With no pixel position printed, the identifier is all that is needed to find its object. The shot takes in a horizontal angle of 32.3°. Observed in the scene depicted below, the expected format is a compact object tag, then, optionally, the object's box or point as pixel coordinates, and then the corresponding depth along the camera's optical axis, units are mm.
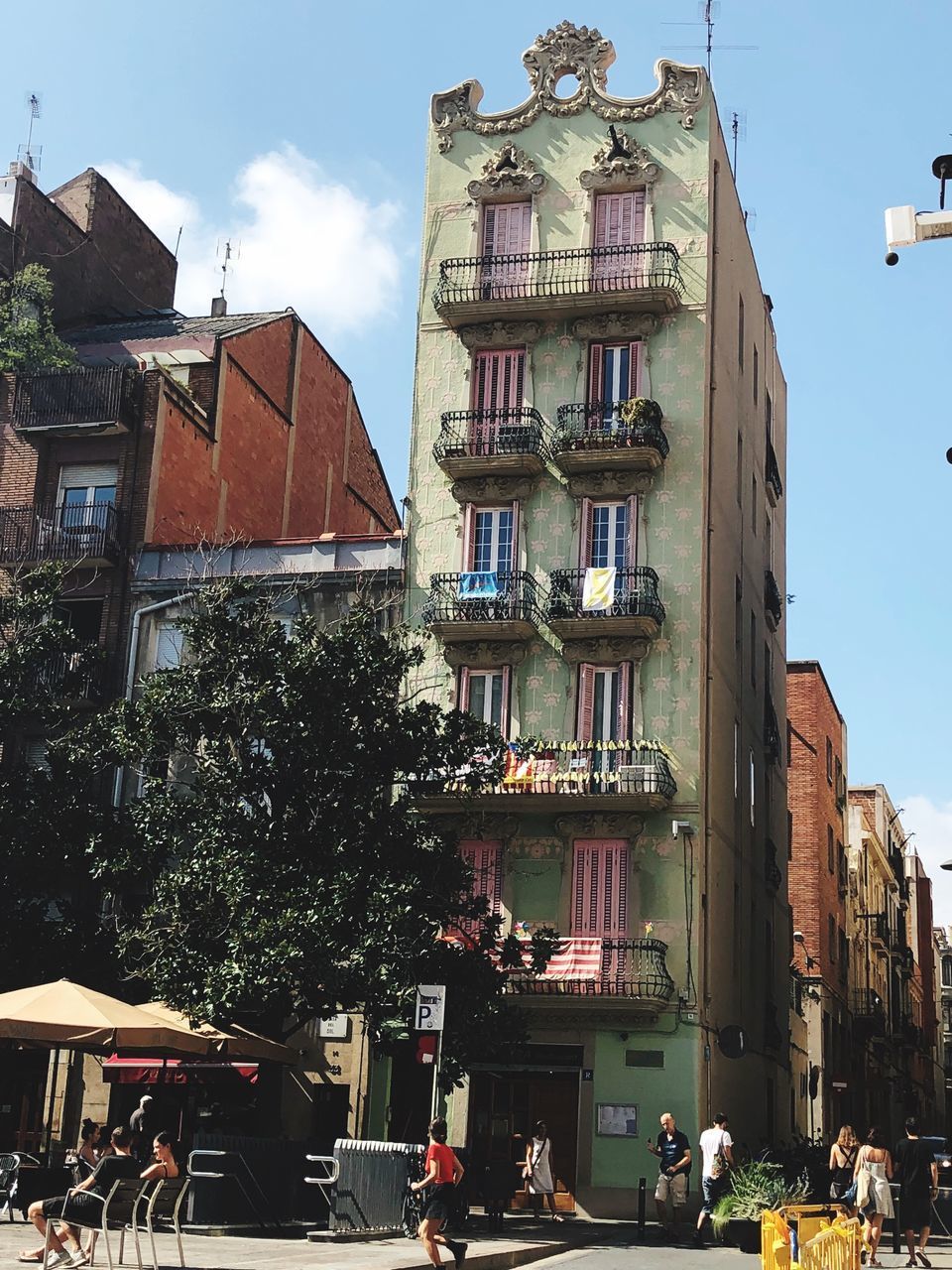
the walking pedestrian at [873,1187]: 20953
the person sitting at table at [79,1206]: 15469
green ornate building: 31453
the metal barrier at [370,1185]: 21116
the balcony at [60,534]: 36812
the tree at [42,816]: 30562
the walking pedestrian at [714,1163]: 25359
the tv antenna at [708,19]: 39000
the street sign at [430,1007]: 22266
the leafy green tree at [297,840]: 25250
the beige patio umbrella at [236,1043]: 24500
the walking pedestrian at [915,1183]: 20969
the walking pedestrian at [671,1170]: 25859
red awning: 30844
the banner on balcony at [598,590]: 33312
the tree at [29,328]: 39656
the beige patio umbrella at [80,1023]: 21703
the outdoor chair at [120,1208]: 15430
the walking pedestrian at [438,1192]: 17625
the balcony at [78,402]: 37844
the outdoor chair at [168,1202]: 15828
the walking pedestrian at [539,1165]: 27484
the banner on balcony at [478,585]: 34219
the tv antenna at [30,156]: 47781
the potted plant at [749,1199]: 23641
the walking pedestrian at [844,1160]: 23375
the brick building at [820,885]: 52250
